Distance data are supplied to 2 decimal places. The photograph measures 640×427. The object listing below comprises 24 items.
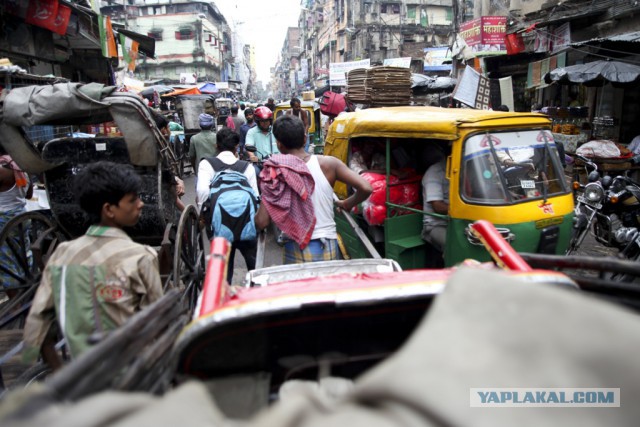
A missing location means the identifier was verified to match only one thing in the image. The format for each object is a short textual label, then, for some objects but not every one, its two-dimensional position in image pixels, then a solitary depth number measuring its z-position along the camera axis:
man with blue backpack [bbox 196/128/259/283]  3.93
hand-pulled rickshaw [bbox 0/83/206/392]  3.58
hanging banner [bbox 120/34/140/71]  10.67
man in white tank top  3.39
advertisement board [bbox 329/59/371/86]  20.05
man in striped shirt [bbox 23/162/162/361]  2.06
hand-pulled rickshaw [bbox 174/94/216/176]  15.63
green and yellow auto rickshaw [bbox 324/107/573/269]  3.76
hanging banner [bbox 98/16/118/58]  9.13
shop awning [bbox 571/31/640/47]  8.05
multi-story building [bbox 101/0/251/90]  53.06
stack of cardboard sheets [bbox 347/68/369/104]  7.32
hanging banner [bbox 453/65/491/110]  7.56
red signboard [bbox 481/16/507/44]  13.10
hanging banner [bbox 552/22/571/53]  11.22
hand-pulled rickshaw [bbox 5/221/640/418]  1.33
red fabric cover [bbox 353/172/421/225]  4.67
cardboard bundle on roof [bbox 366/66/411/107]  7.21
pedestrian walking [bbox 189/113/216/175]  7.53
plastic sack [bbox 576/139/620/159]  8.30
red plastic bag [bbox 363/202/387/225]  4.67
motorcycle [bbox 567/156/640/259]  5.60
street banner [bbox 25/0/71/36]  7.20
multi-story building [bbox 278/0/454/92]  38.44
